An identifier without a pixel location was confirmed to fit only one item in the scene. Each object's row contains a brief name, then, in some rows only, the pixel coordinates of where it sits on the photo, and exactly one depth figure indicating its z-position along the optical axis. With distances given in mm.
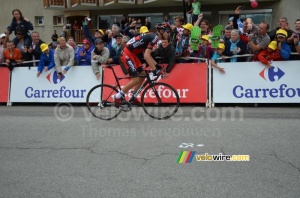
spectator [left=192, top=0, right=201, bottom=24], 13197
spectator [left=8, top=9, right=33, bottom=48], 9773
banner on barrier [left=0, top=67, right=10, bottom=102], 9180
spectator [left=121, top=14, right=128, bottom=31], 19234
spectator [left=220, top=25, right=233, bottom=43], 8328
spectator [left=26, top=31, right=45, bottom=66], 9273
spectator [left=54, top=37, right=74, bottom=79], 8664
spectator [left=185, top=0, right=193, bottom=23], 12620
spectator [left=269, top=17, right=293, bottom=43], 7804
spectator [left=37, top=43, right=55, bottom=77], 8836
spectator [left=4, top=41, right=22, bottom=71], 9117
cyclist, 6285
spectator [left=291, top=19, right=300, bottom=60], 7477
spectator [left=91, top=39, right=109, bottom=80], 8289
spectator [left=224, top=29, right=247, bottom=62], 8016
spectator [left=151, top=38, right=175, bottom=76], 7469
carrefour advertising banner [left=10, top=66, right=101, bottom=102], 8609
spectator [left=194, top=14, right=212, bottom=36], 9070
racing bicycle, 6715
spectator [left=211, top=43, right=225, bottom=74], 8008
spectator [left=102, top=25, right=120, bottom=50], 8812
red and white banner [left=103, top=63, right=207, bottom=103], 7961
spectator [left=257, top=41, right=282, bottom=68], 7598
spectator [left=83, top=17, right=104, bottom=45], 9391
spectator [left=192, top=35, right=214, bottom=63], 8289
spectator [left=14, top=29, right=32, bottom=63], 9336
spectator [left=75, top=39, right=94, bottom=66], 8836
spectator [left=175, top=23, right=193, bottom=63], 8312
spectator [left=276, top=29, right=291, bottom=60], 7395
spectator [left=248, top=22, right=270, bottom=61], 7477
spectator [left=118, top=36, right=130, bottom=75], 8252
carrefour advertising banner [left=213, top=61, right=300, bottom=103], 7571
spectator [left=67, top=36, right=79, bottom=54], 9685
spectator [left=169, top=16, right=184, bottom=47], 8359
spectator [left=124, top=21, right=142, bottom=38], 10177
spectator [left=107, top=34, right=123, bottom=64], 8523
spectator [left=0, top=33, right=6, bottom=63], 9492
